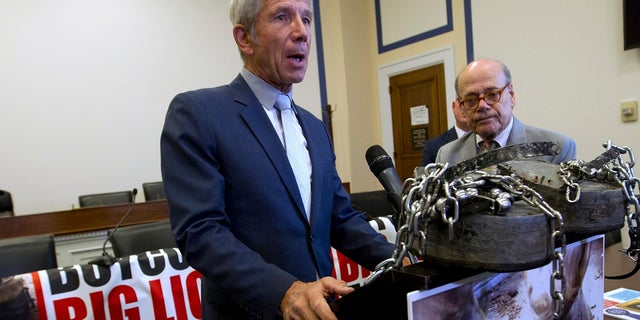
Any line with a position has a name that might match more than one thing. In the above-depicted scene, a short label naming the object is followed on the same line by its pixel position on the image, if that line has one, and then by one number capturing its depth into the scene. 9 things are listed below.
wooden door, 5.01
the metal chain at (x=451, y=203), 0.38
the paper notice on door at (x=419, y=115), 5.19
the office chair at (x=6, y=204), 3.65
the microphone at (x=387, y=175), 0.95
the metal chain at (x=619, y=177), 0.49
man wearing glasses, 1.41
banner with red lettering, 1.48
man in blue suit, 0.74
